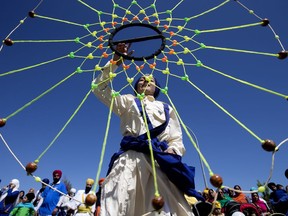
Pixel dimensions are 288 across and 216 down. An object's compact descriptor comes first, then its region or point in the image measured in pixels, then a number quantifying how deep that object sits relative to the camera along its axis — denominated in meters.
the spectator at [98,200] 3.46
